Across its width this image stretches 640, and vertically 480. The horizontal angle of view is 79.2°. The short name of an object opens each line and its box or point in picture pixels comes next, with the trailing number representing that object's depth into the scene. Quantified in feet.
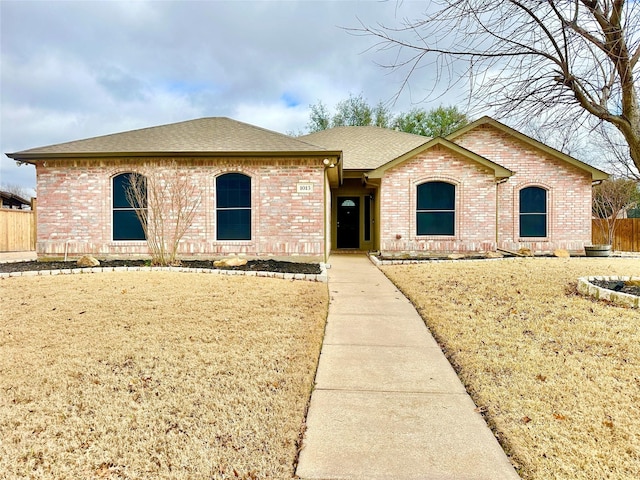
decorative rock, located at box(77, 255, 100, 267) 33.96
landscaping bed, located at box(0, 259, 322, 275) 32.94
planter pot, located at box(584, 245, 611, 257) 45.73
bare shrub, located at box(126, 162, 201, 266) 35.65
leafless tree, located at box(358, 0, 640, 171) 16.80
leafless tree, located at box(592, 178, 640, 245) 61.16
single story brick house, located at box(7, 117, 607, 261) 38.73
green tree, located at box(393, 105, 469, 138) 103.24
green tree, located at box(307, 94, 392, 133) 110.01
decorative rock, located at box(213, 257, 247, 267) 34.24
